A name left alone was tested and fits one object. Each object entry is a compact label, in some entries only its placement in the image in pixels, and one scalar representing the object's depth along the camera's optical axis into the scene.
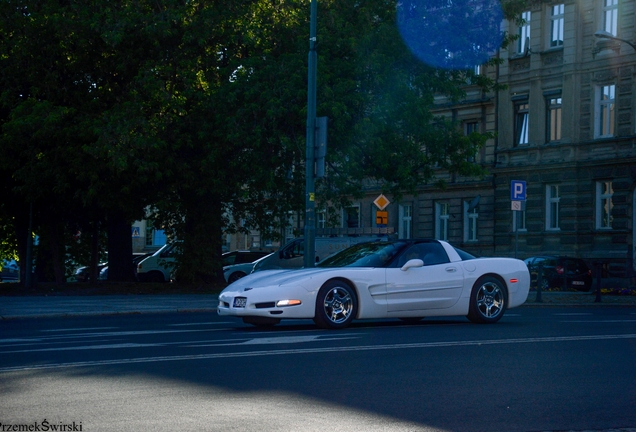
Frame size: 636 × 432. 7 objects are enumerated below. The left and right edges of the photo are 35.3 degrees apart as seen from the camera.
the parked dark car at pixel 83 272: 45.42
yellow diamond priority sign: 29.97
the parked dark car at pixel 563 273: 35.62
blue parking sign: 25.95
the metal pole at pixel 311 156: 22.62
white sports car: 13.04
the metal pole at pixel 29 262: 31.43
